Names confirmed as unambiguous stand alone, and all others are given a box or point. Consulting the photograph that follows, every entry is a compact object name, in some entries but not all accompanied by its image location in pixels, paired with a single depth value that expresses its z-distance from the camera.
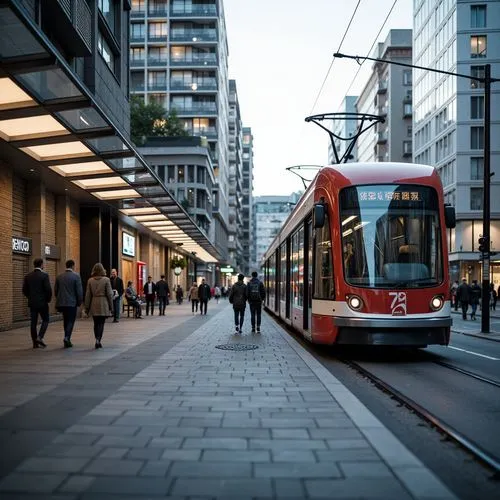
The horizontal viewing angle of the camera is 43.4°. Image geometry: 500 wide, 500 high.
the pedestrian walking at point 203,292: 28.36
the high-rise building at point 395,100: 75.50
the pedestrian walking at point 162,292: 27.41
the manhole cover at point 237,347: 12.77
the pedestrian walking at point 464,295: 26.44
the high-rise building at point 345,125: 114.22
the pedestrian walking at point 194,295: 29.59
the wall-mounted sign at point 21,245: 17.72
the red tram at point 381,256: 10.59
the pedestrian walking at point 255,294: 17.98
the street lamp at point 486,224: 18.48
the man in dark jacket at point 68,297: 12.58
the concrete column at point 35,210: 19.38
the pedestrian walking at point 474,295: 26.88
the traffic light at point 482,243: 18.97
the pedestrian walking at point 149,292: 27.95
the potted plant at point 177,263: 44.17
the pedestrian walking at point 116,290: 22.12
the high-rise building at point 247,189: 156.12
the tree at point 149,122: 74.25
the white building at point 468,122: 53.66
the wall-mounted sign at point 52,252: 20.19
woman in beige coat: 12.55
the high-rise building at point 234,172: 116.31
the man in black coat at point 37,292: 12.34
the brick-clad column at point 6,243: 16.78
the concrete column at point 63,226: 21.88
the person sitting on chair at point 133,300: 23.75
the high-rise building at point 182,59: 81.38
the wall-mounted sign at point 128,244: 29.35
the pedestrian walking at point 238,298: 17.58
